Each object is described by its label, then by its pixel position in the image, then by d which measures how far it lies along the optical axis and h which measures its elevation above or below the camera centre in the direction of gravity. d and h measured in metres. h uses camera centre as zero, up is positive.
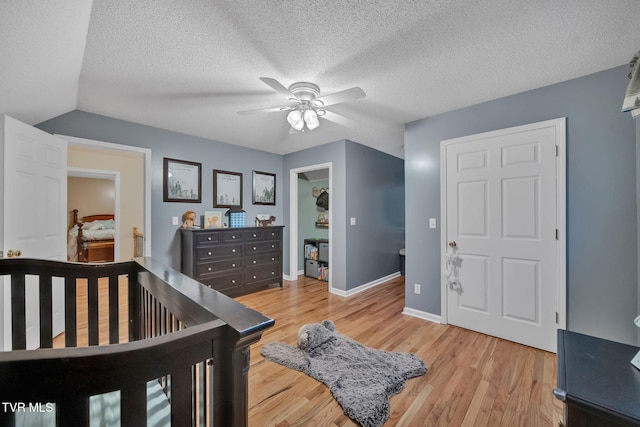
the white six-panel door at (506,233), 2.20 -0.20
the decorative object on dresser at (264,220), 4.25 -0.11
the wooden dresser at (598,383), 0.76 -0.57
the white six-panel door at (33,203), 1.92 +0.09
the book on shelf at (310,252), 4.79 -0.72
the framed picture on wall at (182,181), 3.37 +0.44
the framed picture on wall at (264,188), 4.34 +0.43
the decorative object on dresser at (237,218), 3.88 -0.08
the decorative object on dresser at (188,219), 3.47 -0.08
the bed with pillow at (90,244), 5.59 -0.65
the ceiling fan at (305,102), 1.90 +0.87
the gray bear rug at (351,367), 1.54 -1.14
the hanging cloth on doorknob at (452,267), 2.71 -0.58
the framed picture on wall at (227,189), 3.86 +0.37
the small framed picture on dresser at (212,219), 3.67 -0.08
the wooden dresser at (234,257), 3.30 -0.61
